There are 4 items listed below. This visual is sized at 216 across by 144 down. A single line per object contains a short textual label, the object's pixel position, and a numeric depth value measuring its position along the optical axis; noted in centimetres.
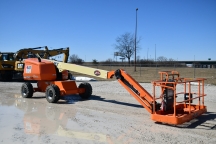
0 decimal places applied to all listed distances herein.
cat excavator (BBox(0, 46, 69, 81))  1325
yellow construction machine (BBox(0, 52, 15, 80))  2261
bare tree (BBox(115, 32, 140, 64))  6077
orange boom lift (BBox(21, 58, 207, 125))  711
